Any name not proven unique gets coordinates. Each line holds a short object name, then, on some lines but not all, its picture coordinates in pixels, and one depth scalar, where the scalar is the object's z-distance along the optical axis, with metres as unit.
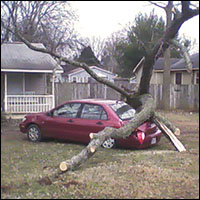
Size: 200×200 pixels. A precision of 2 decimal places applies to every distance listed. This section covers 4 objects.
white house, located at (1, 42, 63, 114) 17.03
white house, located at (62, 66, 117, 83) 42.28
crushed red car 9.03
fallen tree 3.88
